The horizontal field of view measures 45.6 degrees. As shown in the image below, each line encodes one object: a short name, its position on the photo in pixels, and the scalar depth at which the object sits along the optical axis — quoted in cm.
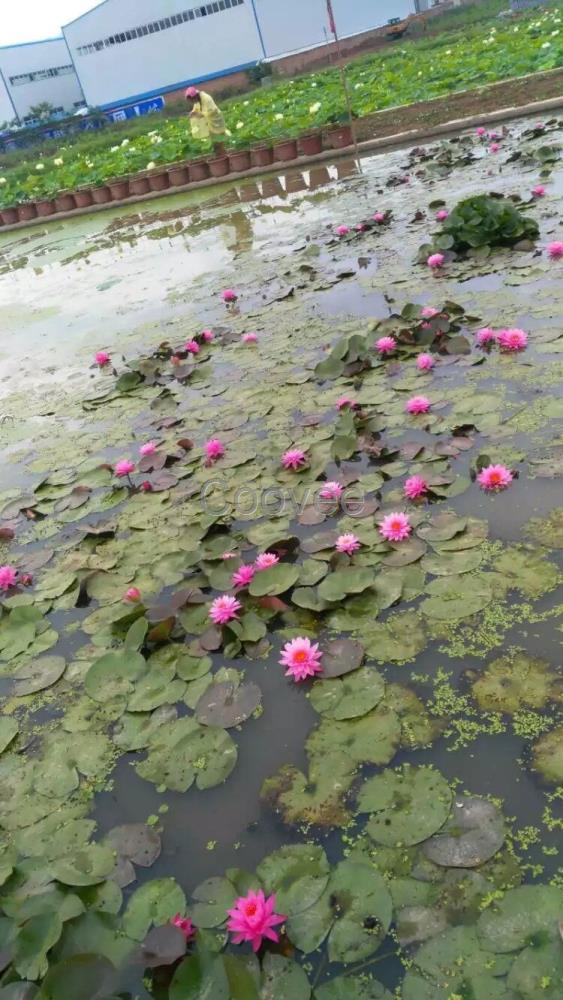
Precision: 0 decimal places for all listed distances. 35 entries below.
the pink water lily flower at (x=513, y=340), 305
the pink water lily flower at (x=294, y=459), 268
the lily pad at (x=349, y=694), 165
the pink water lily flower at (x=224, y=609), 198
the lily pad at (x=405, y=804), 135
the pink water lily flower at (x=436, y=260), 439
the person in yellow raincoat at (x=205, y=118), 1157
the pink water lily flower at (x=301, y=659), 175
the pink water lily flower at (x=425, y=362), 313
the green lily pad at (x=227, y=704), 172
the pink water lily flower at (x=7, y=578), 251
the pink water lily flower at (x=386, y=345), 336
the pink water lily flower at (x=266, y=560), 211
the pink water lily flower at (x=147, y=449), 308
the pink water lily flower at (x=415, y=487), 230
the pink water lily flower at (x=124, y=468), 295
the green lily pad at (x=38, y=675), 204
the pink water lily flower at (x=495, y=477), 223
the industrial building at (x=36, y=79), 4756
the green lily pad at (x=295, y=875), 129
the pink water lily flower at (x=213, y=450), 291
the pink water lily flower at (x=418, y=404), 279
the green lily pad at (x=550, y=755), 139
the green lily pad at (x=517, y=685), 155
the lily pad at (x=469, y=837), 128
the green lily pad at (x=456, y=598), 185
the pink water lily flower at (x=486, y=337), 321
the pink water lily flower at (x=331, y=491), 241
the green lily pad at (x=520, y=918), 113
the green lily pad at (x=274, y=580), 206
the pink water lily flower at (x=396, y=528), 213
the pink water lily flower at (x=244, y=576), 212
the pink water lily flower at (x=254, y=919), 118
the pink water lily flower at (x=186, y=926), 125
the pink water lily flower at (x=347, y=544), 209
